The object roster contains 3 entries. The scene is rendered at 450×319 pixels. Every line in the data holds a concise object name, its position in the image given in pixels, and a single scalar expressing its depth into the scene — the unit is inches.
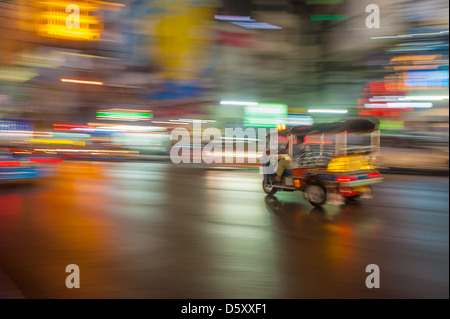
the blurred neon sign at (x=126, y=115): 1505.8
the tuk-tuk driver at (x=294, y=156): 342.0
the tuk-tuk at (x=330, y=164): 308.7
